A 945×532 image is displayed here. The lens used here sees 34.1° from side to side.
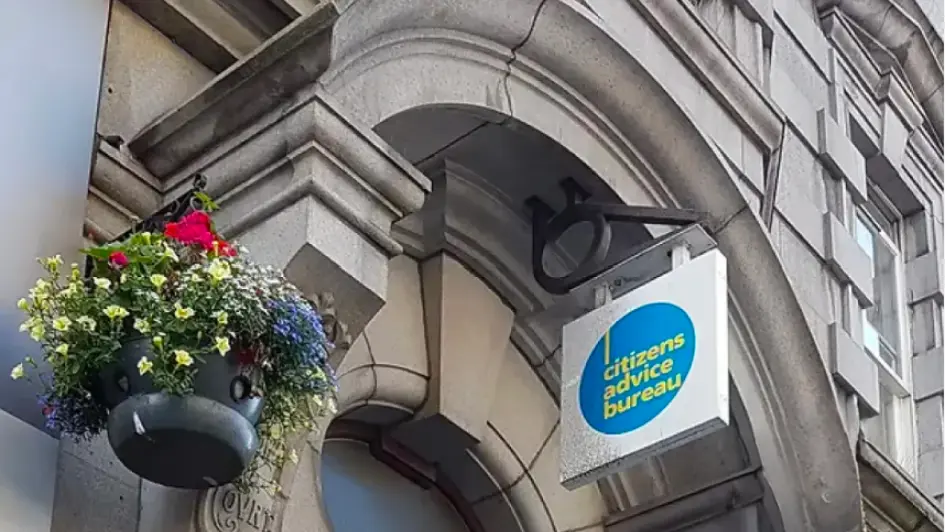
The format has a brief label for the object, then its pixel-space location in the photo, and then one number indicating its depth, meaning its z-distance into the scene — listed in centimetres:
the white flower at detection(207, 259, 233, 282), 398
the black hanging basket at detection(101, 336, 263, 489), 386
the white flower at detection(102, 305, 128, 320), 393
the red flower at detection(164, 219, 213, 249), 418
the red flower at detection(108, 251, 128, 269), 411
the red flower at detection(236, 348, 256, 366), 402
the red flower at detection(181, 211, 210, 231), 425
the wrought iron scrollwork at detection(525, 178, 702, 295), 606
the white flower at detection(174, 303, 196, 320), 390
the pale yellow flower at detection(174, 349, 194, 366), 383
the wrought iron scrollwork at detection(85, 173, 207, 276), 459
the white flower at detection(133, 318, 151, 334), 390
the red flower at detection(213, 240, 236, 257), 416
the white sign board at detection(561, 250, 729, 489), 527
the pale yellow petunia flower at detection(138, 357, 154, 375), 384
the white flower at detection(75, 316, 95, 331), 397
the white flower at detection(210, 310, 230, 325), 390
